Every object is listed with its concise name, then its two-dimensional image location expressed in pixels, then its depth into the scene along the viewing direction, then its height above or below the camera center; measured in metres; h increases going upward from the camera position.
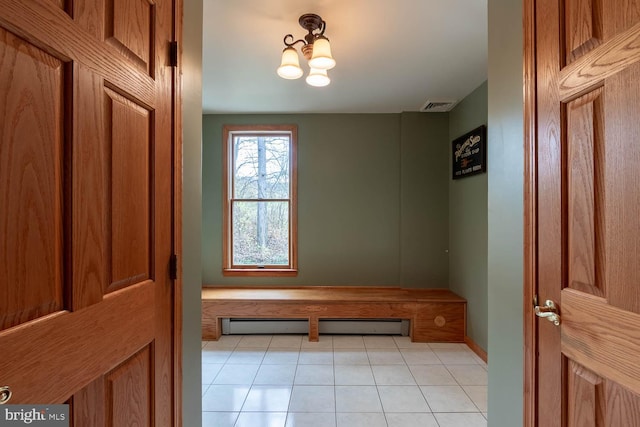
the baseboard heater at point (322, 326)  3.47 -1.25
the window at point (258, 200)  3.97 +0.21
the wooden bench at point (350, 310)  3.34 -1.04
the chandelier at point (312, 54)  1.94 +1.05
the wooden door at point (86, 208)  0.61 +0.02
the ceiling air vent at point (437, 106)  3.49 +1.27
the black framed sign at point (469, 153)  2.92 +0.65
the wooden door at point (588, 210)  0.81 +0.02
